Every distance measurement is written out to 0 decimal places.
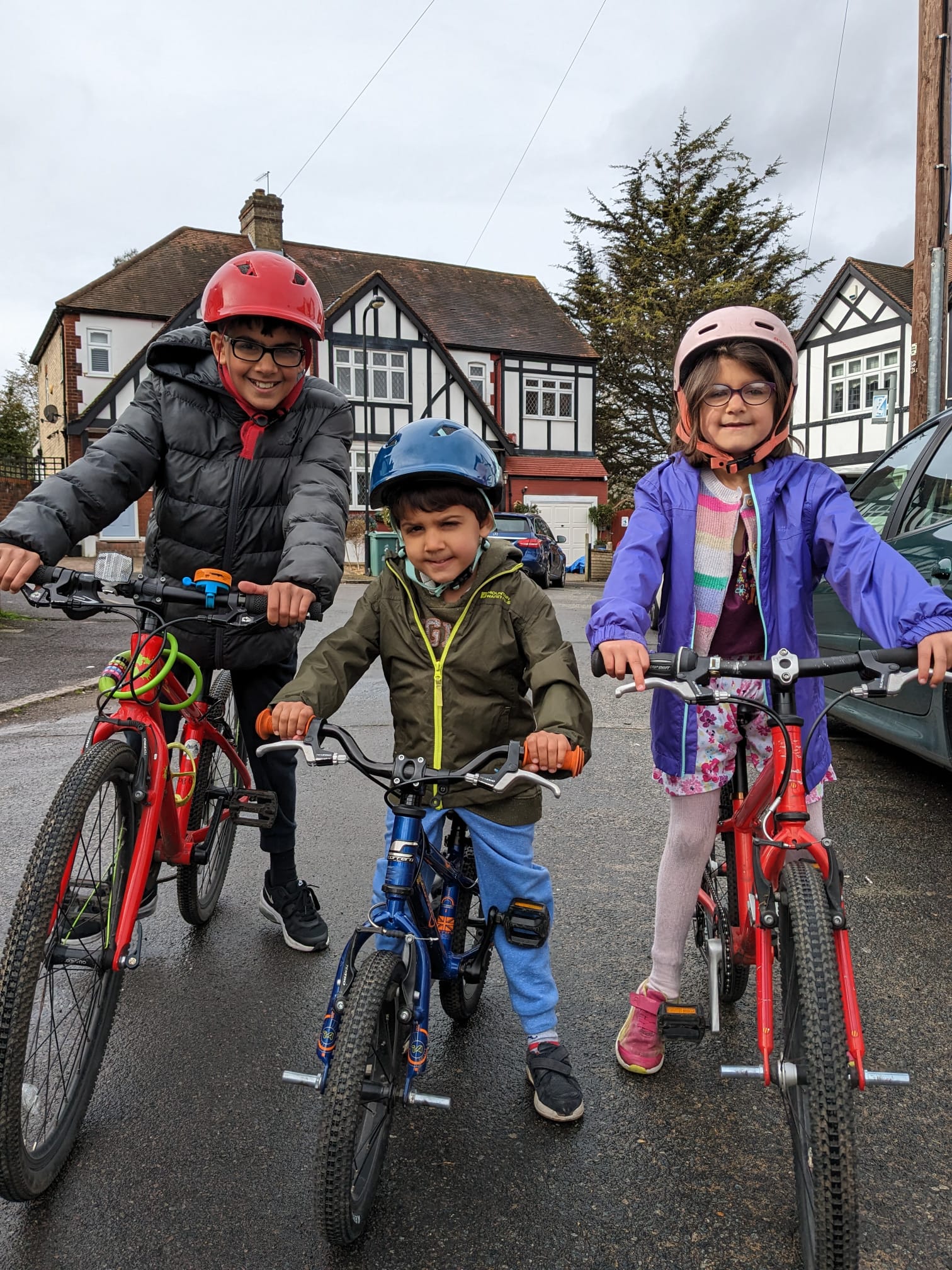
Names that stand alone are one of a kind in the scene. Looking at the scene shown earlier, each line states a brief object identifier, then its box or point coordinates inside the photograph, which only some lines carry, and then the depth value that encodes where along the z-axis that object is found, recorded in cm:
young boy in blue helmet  255
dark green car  435
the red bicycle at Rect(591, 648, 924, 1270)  183
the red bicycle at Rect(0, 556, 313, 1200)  216
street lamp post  2577
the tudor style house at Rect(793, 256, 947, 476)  2841
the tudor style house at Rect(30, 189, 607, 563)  3041
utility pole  1042
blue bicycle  195
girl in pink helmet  255
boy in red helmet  300
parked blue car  2309
